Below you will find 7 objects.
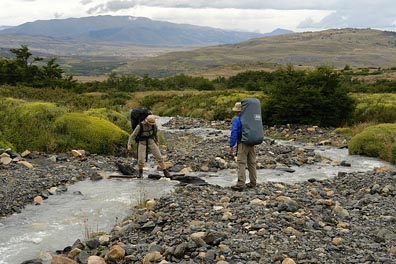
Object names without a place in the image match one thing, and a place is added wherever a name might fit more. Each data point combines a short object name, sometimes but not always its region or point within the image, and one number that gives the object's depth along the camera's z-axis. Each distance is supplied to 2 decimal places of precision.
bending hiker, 13.81
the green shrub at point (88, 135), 18.58
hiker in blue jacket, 11.82
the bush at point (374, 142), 19.55
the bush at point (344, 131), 25.67
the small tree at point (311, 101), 29.14
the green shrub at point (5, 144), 16.56
